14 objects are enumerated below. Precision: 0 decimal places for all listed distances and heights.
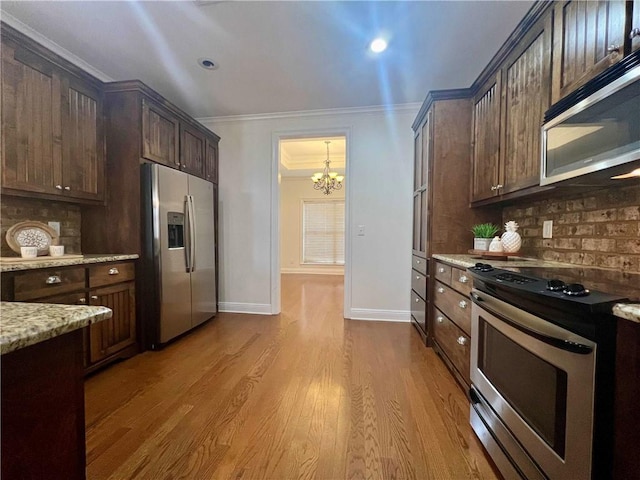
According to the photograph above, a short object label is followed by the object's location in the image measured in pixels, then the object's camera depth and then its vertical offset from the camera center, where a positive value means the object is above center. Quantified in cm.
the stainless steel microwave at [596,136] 104 +43
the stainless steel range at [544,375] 86 -53
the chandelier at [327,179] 568 +112
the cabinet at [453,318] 189 -65
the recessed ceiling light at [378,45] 229 +156
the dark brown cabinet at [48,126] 189 +79
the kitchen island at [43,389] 57 -35
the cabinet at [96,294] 172 -43
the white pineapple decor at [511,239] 208 -4
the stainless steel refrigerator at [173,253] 254 -20
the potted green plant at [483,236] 229 -2
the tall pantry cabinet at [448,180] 259 +49
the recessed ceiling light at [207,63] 255 +156
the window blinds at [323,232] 748 +3
